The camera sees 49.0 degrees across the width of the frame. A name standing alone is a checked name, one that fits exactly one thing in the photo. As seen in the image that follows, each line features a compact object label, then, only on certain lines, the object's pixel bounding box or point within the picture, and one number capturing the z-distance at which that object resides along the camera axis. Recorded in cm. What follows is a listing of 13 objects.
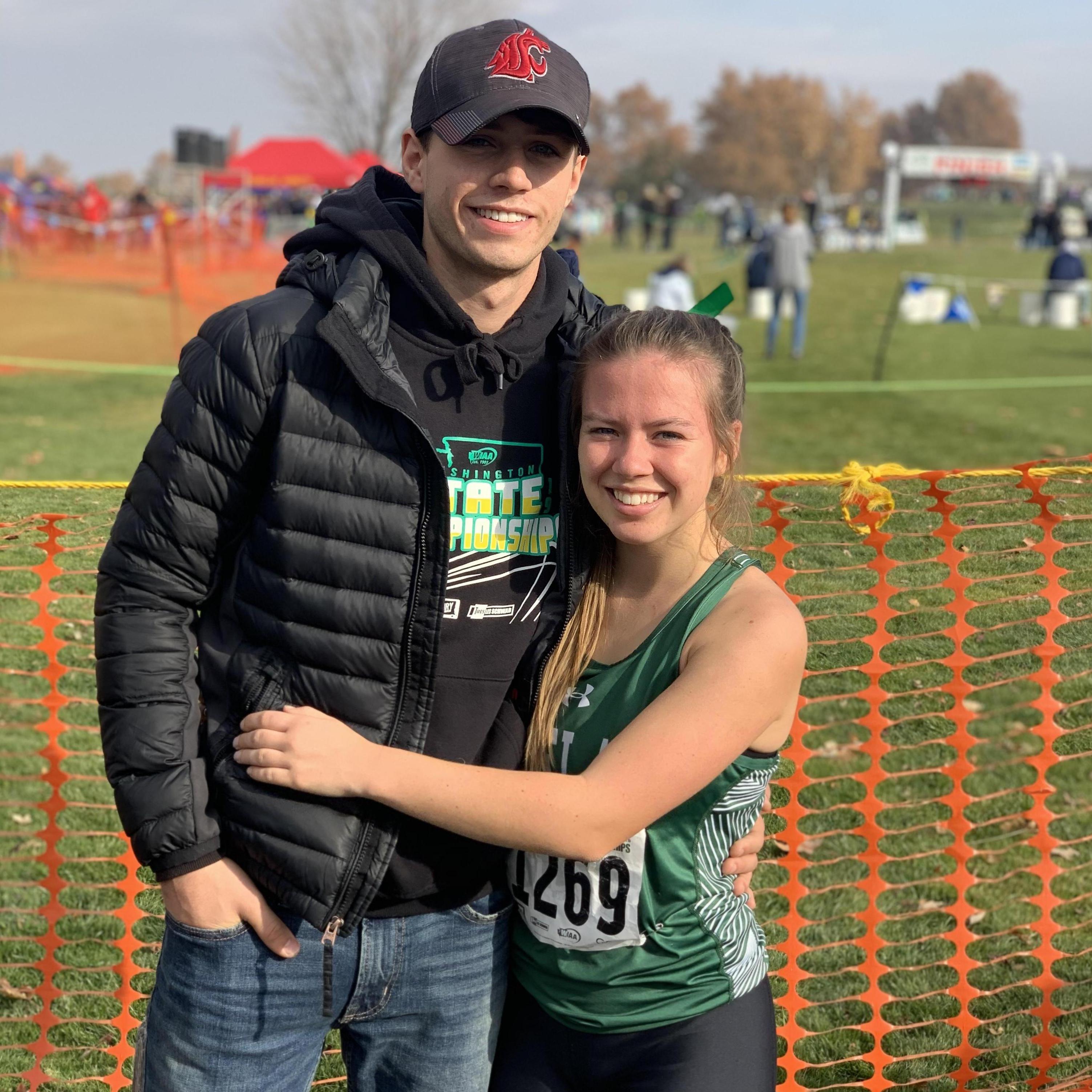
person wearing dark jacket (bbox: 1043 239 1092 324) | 2142
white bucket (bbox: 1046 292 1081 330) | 2133
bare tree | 4522
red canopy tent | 3812
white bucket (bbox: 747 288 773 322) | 2172
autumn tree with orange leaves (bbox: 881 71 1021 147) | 12938
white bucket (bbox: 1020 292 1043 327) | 2198
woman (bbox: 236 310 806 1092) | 192
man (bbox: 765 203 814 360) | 1708
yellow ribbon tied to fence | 286
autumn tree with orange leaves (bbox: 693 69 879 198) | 9331
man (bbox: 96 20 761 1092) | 198
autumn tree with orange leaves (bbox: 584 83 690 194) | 10444
